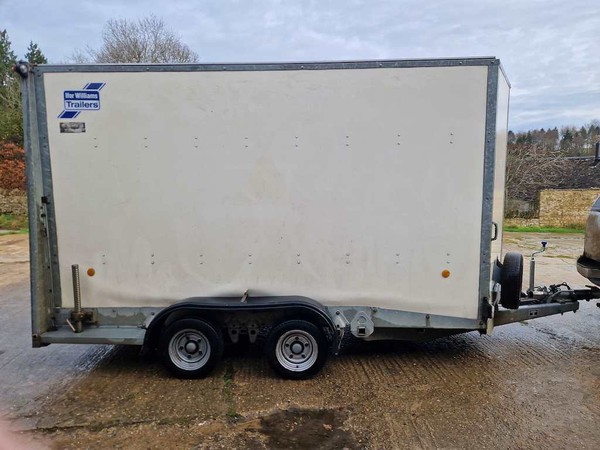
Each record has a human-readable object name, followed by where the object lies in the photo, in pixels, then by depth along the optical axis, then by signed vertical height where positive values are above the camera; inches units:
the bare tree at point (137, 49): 1076.9 +329.9
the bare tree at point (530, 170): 1025.5 +37.6
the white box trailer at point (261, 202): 166.9 -5.6
